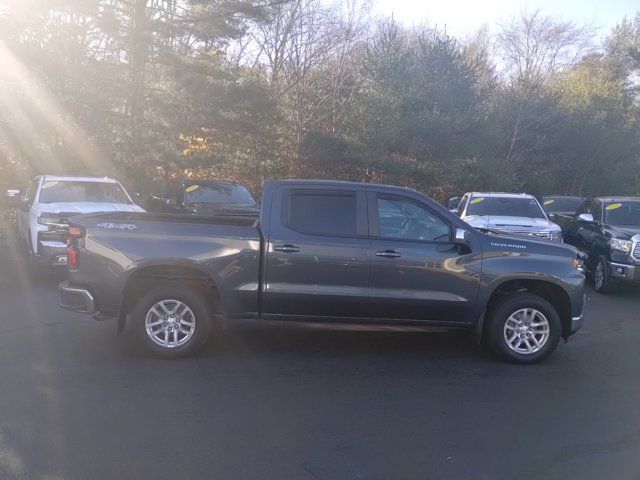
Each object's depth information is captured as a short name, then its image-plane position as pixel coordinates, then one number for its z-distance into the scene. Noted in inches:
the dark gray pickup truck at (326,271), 269.0
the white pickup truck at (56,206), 425.4
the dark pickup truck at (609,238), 437.2
